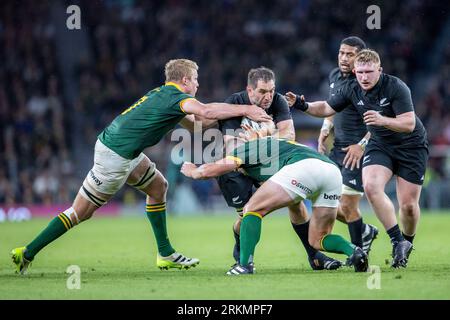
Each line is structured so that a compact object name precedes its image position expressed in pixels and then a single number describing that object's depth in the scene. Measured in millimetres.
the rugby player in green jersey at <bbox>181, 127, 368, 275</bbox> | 16891
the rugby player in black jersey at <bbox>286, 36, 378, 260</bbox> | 20641
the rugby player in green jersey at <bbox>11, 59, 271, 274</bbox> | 18250
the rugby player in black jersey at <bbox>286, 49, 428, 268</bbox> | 18500
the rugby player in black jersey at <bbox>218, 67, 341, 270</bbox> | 18375
